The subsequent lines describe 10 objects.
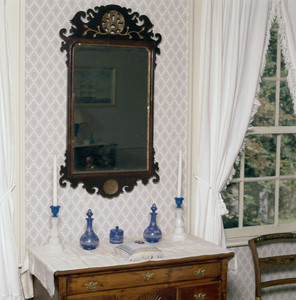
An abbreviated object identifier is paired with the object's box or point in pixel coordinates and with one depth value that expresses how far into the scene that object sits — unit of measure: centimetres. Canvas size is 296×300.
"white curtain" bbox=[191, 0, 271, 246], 387
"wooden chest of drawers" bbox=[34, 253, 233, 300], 315
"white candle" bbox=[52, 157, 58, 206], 344
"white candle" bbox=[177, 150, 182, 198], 377
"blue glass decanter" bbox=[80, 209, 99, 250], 345
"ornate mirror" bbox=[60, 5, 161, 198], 358
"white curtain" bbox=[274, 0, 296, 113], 410
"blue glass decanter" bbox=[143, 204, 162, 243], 365
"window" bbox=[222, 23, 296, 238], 427
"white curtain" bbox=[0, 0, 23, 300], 333
